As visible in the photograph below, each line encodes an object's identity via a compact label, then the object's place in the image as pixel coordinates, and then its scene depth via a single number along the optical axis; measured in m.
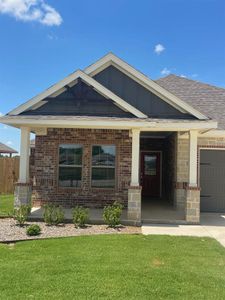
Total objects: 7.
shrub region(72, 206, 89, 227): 6.28
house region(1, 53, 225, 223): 6.90
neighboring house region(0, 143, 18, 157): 22.06
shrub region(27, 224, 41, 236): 5.51
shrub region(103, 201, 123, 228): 6.31
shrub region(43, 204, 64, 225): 6.39
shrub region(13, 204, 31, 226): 6.23
